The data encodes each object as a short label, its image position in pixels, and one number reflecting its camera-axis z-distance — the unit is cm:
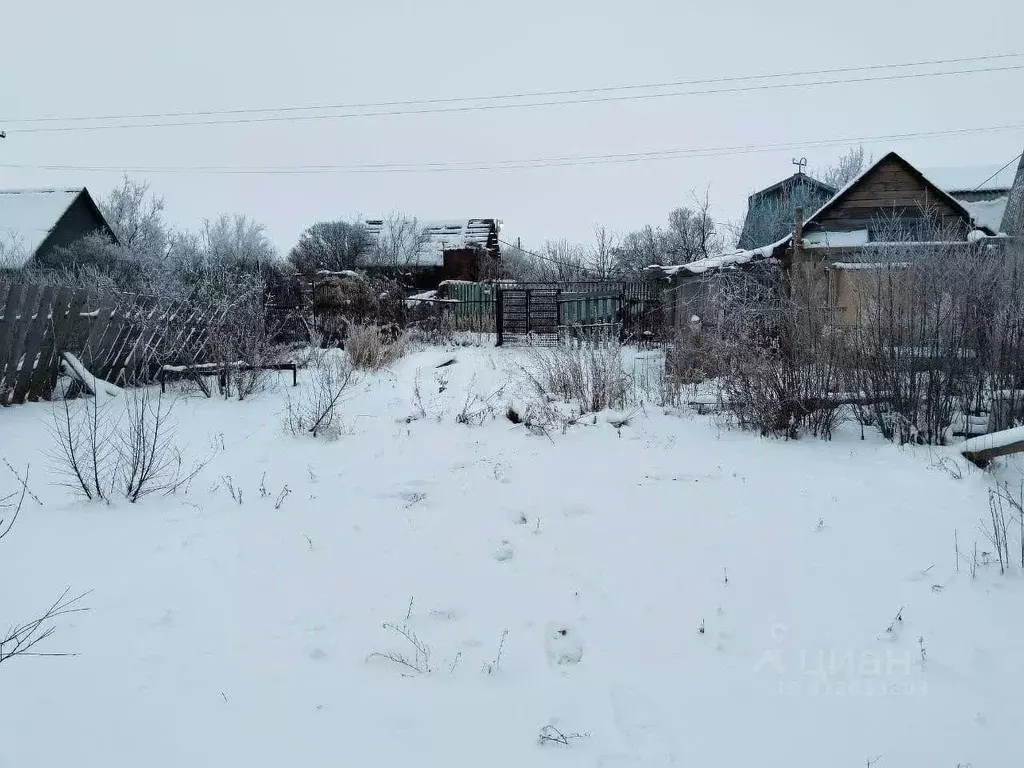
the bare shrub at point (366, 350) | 1109
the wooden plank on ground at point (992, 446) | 432
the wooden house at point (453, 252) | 3319
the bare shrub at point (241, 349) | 865
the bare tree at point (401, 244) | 3462
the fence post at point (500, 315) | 1555
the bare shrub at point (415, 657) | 254
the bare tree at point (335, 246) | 3466
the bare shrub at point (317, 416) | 641
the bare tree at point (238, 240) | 3362
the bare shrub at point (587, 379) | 740
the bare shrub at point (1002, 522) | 323
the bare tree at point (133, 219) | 2844
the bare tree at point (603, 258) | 3612
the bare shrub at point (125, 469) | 429
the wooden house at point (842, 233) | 1230
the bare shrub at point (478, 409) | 702
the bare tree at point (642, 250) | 3606
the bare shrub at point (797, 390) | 609
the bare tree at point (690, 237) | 3257
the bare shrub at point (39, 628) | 254
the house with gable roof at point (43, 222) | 2295
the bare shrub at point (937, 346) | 563
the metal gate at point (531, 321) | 1580
